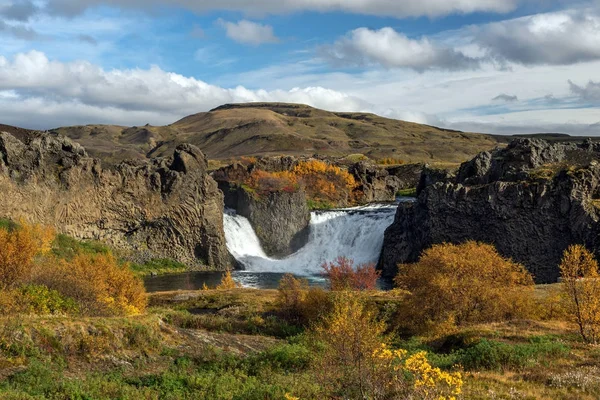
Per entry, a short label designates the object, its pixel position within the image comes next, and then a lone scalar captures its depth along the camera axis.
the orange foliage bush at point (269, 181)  126.46
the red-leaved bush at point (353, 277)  59.28
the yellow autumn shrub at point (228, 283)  73.92
